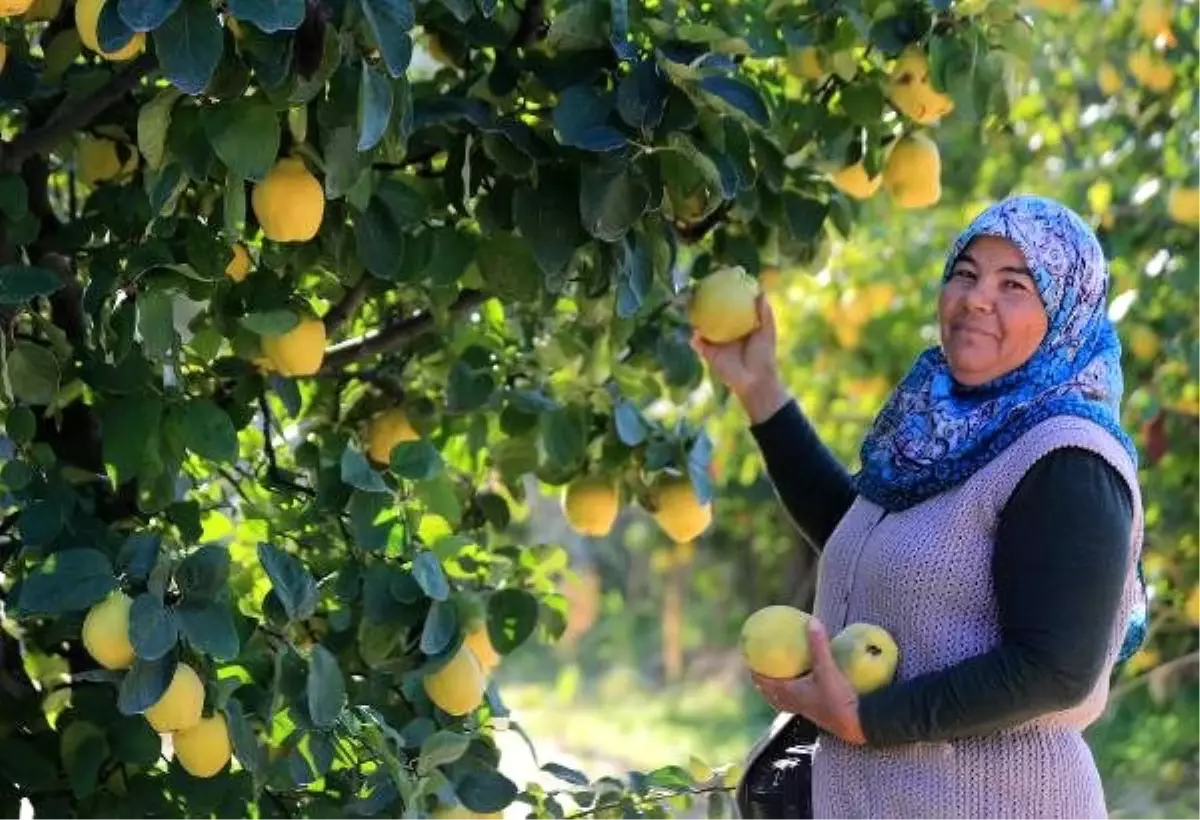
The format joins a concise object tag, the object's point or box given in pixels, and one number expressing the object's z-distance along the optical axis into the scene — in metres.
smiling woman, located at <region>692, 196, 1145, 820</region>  4.80
